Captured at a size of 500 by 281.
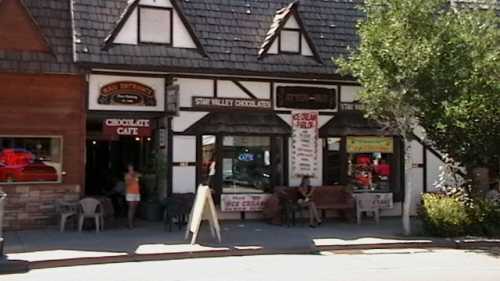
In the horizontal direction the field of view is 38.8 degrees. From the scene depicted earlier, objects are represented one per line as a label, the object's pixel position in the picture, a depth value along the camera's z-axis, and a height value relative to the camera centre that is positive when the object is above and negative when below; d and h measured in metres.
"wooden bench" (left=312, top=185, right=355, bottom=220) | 18.89 -0.62
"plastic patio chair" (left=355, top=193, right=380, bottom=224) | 18.92 -0.78
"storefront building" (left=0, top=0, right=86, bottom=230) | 16.58 +1.45
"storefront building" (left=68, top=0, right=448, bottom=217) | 17.55 +2.00
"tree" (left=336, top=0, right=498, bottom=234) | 15.70 +2.56
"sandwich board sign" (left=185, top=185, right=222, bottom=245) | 14.76 -0.78
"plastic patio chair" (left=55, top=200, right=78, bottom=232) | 16.28 -0.84
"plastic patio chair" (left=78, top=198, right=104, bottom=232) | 16.27 -0.82
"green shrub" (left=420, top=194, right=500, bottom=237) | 16.48 -0.94
